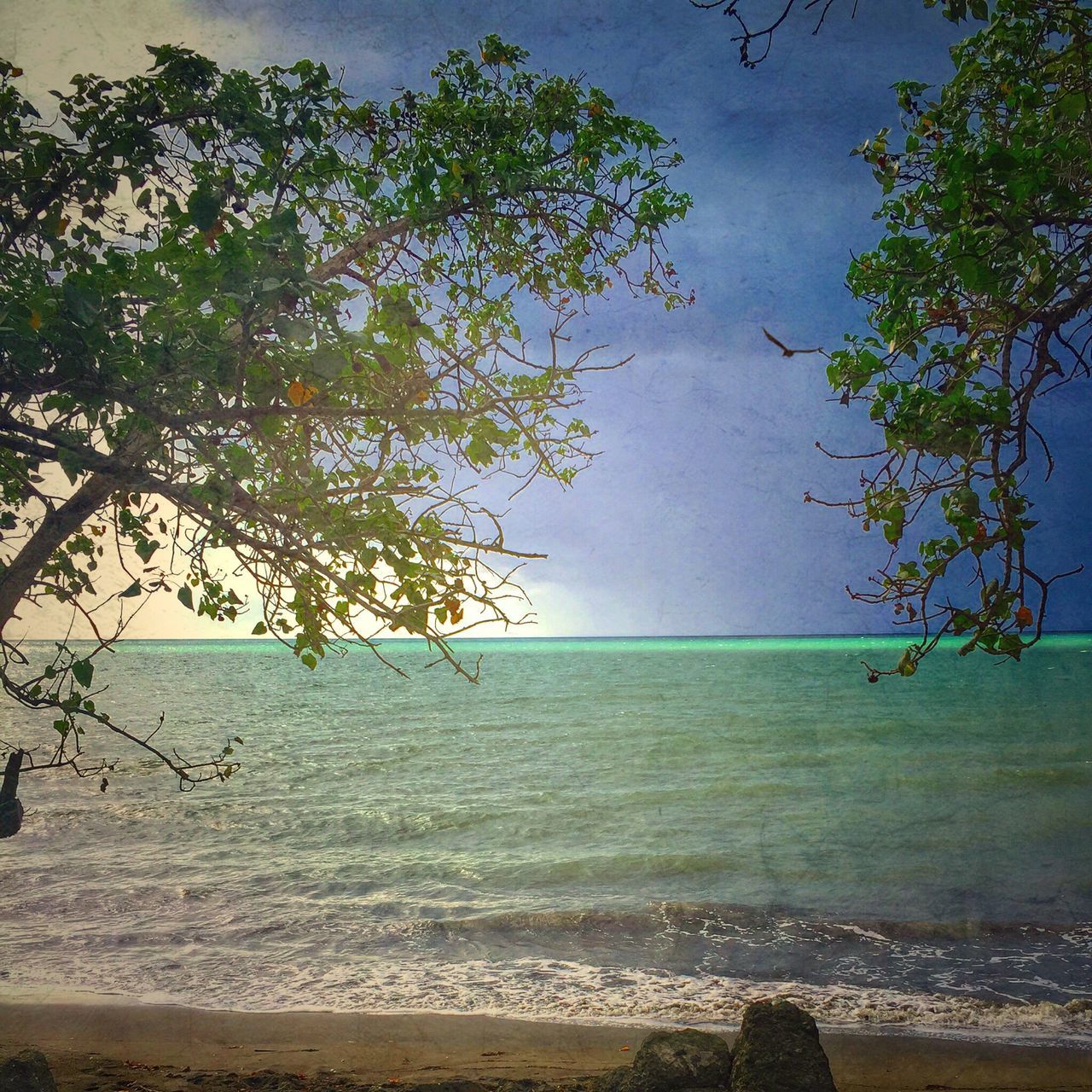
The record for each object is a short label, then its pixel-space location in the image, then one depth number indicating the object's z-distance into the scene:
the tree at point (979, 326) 1.92
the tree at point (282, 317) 2.19
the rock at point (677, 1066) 3.19
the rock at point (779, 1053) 3.12
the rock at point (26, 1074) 2.92
